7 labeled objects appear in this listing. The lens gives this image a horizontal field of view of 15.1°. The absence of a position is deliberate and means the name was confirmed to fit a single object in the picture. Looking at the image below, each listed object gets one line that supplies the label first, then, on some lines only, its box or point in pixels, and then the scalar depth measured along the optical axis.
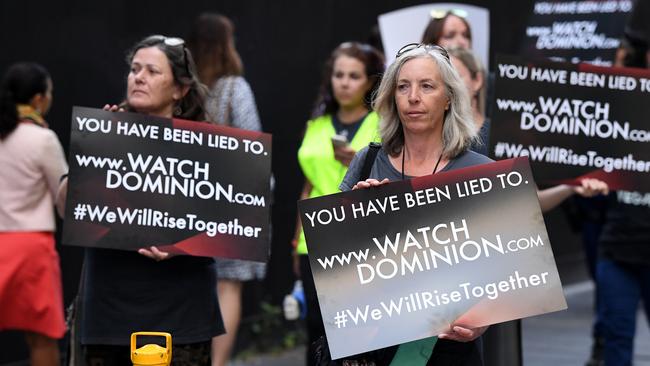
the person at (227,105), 13.23
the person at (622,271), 12.80
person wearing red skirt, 12.15
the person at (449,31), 12.52
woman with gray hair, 8.09
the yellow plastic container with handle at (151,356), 7.69
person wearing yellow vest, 12.20
